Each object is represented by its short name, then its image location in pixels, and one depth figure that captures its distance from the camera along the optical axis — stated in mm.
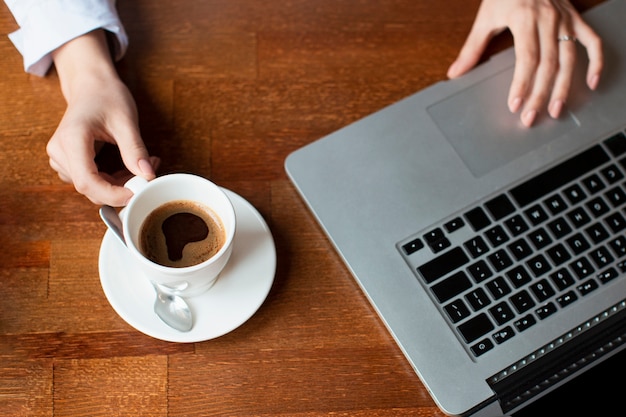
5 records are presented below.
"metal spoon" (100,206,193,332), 628
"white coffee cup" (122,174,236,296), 581
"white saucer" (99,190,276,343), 631
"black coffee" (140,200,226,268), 622
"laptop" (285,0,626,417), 651
